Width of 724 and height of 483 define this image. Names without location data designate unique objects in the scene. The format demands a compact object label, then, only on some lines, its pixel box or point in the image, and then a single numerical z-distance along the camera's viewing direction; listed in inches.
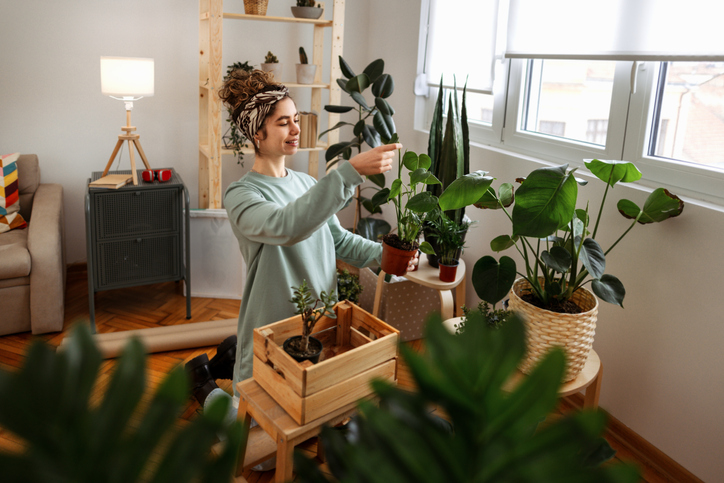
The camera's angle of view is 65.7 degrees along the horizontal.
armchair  109.5
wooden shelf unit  124.7
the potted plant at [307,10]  132.9
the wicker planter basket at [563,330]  61.8
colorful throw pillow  121.5
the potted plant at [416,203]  62.9
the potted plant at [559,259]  57.7
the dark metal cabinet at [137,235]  117.5
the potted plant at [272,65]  130.4
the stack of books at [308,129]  137.4
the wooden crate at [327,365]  53.0
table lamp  112.9
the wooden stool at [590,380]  63.6
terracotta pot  72.3
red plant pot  87.4
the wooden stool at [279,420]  52.7
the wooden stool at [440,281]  88.6
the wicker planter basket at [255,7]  128.3
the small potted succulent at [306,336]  56.6
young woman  66.6
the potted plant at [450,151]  94.0
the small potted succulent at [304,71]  135.4
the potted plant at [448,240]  86.4
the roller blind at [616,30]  68.0
